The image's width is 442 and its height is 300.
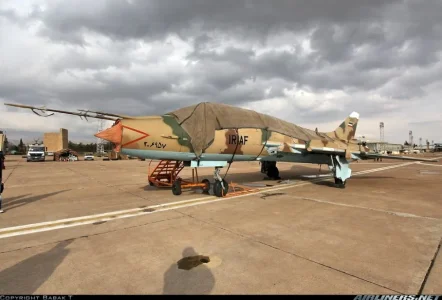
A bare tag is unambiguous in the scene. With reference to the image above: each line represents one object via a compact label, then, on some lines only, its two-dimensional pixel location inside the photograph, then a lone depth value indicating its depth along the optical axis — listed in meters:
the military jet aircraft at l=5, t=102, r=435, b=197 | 8.76
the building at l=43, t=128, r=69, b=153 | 72.54
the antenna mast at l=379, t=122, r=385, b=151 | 126.16
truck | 41.93
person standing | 7.41
